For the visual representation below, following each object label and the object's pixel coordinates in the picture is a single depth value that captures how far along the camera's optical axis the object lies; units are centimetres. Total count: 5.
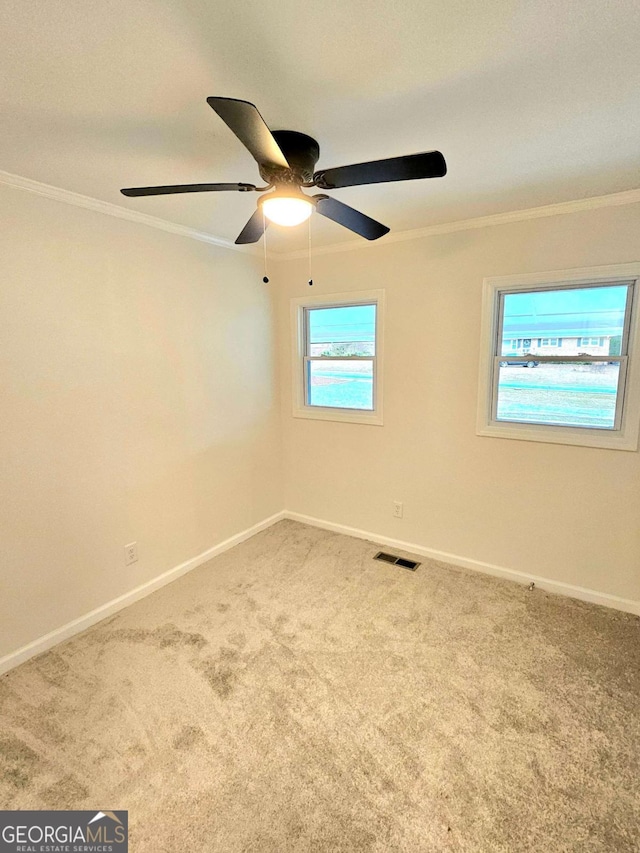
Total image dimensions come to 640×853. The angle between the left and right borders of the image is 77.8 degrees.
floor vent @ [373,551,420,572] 304
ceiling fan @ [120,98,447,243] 108
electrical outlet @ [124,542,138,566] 258
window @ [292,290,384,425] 323
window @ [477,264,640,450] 233
